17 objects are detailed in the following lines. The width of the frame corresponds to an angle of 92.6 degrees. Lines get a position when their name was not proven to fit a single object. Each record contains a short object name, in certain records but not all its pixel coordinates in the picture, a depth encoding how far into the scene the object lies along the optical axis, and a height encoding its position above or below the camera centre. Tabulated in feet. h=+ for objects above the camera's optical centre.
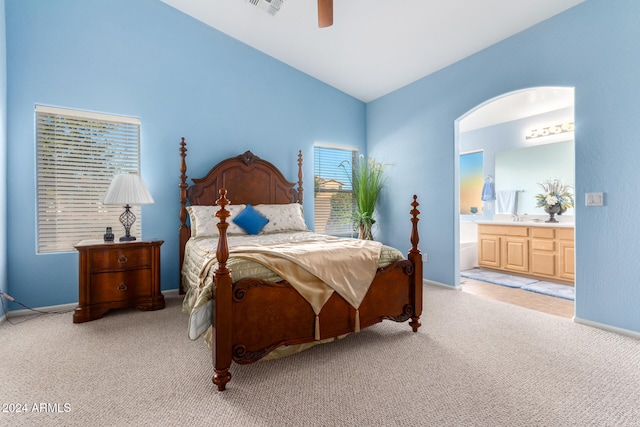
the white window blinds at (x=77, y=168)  10.60 +1.65
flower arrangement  15.31 +0.84
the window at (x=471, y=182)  19.30 +1.91
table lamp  9.95 +0.68
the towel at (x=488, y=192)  18.29 +1.21
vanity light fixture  15.20 +4.22
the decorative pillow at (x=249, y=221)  11.97 -0.33
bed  6.01 -1.91
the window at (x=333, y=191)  16.37 +1.19
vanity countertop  14.17 -0.57
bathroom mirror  15.53 +2.34
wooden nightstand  9.57 -2.12
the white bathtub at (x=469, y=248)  17.83 -2.10
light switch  9.02 +0.38
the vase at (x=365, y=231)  15.87 -0.98
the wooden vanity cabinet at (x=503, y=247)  15.56 -1.89
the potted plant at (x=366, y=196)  15.87 +0.85
